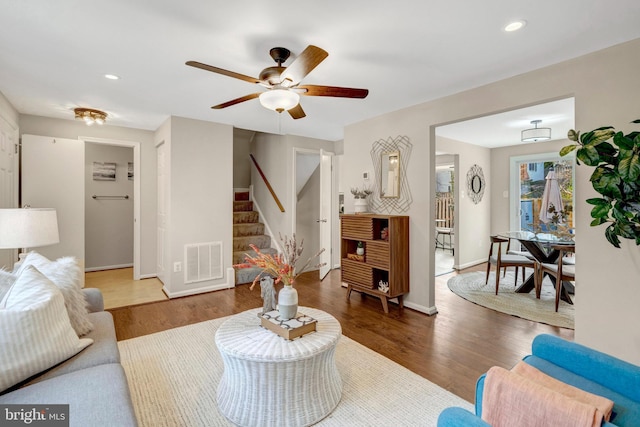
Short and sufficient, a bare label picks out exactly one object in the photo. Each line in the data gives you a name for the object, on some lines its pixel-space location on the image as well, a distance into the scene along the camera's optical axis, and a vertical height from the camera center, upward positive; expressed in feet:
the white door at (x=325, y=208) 16.61 +0.09
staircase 15.56 -1.53
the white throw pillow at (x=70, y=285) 5.83 -1.54
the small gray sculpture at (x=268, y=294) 6.97 -1.98
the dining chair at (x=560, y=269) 11.38 -2.36
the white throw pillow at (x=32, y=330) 4.16 -1.82
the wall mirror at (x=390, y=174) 12.51 +1.52
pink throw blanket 3.15 -2.18
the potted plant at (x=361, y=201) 13.52 +0.39
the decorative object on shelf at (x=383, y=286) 11.84 -3.06
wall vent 13.60 -2.44
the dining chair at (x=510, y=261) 13.42 -2.33
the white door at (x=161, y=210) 14.48 -0.06
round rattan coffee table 5.51 -3.23
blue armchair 3.78 -2.45
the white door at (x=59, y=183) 12.80 +1.13
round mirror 19.43 +1.76
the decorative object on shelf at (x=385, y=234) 12.07 -0.98
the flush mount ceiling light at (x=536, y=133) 15.25 +3.92
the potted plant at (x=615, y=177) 5.55 +0.64
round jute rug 11.11 -3.87
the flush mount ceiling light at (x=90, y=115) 12.30 +3.94
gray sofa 3.73 -2.54
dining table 12.50 -1.77
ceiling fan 6.90 +2.95
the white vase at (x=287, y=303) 6.47 -2.02
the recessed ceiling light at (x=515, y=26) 6.32 +3.95
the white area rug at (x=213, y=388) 5.89 -4.05
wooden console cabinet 11.60 -1.86
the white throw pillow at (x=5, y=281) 5.22 -1.31
